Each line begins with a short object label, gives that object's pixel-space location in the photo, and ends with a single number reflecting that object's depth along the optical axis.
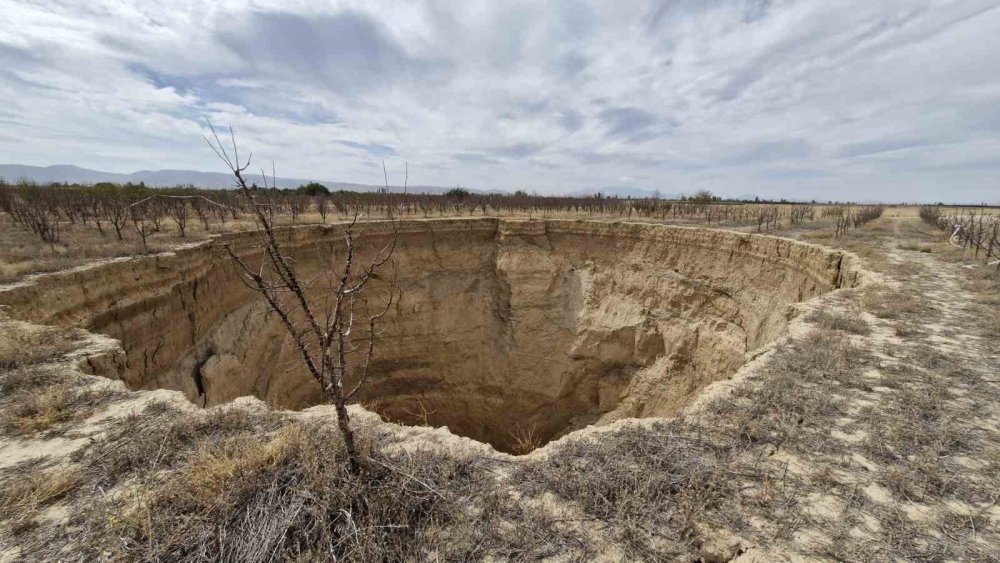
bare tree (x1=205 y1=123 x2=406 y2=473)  2.43
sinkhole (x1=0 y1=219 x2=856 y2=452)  10.04
